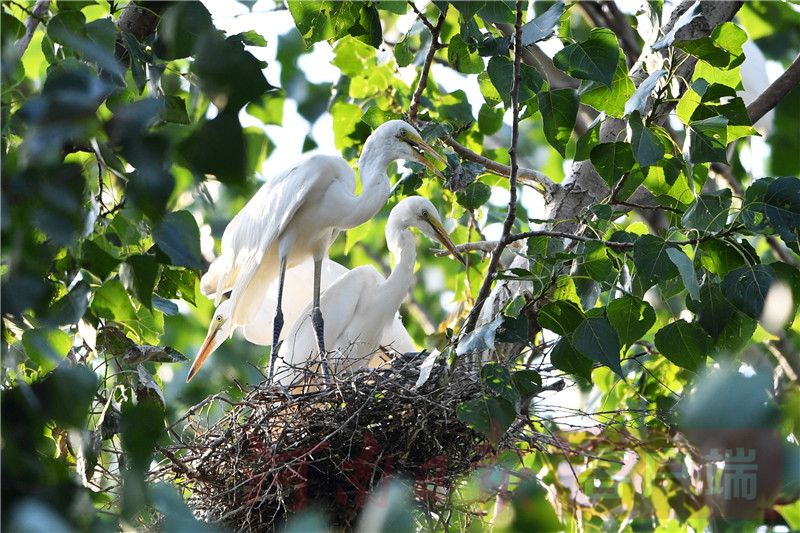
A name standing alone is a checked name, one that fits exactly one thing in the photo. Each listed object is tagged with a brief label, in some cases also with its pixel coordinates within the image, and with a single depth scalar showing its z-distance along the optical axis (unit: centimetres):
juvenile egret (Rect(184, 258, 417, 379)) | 1931
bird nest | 1873
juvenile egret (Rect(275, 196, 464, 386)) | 1921
